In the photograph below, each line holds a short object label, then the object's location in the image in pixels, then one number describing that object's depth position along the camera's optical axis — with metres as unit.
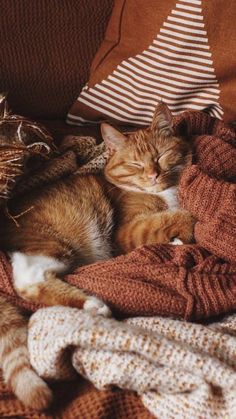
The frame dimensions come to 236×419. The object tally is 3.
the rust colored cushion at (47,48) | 1.54
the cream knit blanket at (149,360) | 0.91
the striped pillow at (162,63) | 1.47
